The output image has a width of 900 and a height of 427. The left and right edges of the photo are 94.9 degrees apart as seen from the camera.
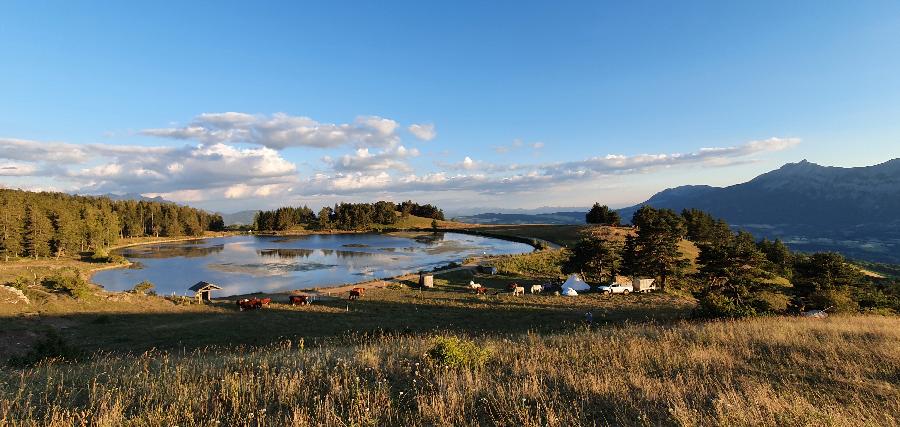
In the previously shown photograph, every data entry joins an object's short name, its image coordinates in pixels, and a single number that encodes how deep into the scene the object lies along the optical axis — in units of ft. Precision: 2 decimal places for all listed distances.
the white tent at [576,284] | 148.05
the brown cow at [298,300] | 126.31
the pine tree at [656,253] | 155.74
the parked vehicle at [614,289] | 145.69
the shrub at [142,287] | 148.46
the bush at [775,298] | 129.70
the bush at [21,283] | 113.09
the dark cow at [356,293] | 137.57
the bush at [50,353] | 52.42
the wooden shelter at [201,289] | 133.87
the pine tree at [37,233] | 269.23
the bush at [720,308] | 65.13
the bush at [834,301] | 100.17
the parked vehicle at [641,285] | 150.51
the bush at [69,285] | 113.39
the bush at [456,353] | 29.12
